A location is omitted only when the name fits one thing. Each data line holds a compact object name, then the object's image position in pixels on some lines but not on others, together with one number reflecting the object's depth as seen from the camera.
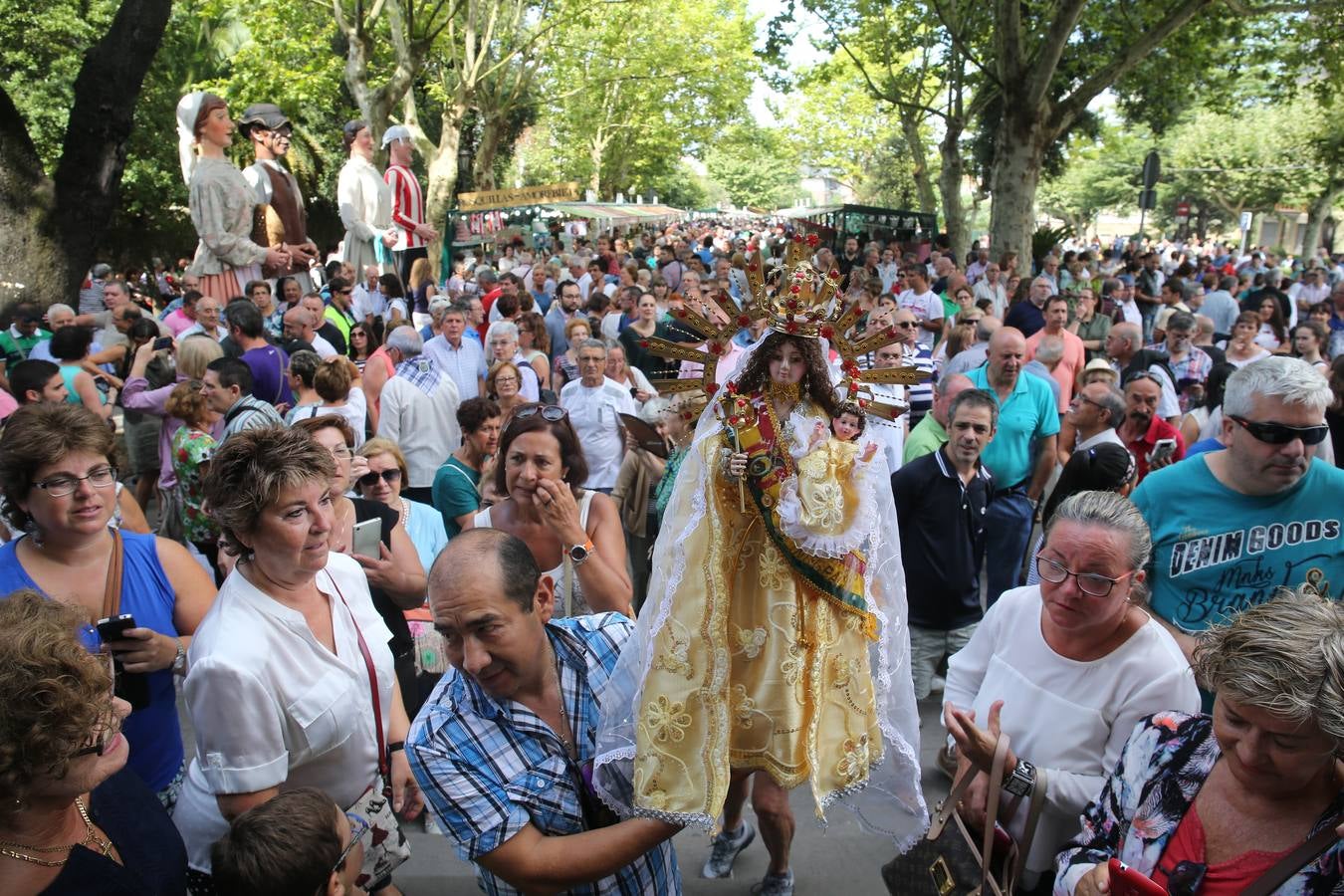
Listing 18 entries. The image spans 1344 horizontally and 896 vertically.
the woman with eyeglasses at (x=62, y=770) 1.87
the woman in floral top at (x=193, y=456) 4.85
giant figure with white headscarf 7.07
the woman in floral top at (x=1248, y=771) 1.75
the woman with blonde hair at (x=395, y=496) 4.24
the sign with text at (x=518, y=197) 19.45
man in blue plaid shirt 1.94
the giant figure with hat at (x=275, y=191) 7.69
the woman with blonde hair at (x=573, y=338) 8.18
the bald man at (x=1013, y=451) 5.25
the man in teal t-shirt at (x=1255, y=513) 2.92
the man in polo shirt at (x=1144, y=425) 5.23
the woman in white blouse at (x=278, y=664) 2.47
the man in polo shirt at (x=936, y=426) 5.39
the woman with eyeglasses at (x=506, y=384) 6.28
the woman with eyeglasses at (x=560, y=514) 3.13
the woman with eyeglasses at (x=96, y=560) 2.77
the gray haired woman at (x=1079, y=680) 2.48
